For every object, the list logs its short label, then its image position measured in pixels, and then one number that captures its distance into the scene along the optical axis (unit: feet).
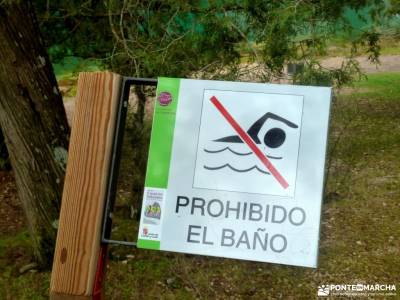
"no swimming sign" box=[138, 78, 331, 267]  6.16
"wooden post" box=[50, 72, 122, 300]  6.47
